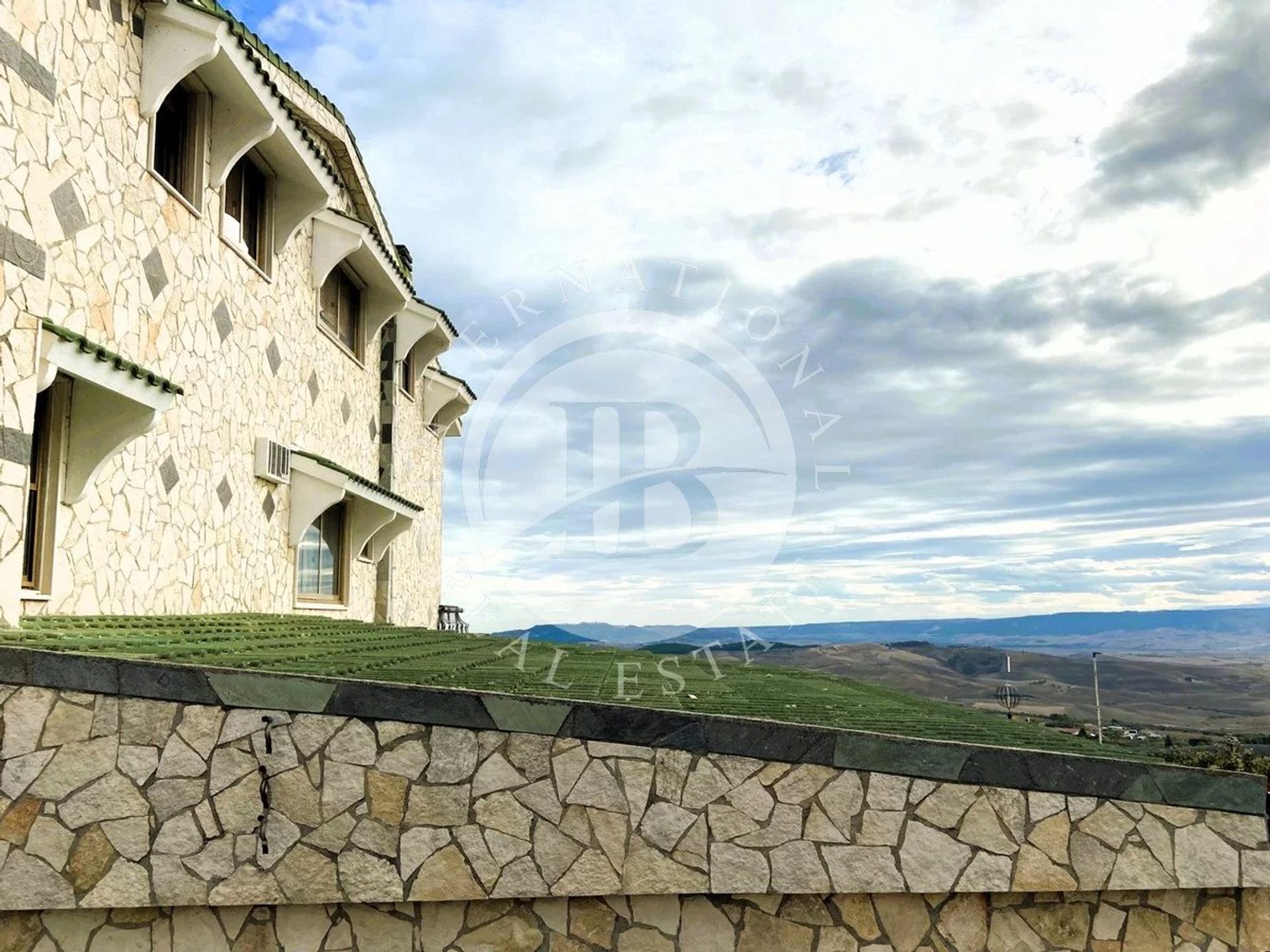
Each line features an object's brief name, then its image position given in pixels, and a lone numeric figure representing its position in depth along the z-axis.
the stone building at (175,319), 7.63
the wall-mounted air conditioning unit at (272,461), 12.40
